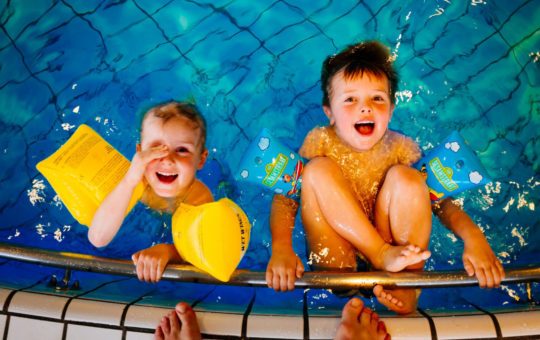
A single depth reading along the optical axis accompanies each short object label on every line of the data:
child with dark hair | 1.83
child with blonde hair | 1.99
